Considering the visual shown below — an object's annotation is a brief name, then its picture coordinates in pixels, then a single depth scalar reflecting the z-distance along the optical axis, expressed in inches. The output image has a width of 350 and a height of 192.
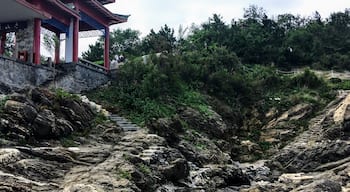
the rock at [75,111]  595.8
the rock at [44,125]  514.9
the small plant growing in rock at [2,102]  510.6
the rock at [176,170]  516.1
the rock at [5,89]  697.1
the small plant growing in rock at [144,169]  478.9
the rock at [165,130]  667.4
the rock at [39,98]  575.2
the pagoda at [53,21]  807.1
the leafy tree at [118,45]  1449.3
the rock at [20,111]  508.4
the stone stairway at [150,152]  530.0
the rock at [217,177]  556.7
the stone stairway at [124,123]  683.4
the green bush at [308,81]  1039.0
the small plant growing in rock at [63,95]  616.9
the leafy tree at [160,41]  1222.3
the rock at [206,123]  807.7
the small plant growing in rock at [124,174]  440.7
